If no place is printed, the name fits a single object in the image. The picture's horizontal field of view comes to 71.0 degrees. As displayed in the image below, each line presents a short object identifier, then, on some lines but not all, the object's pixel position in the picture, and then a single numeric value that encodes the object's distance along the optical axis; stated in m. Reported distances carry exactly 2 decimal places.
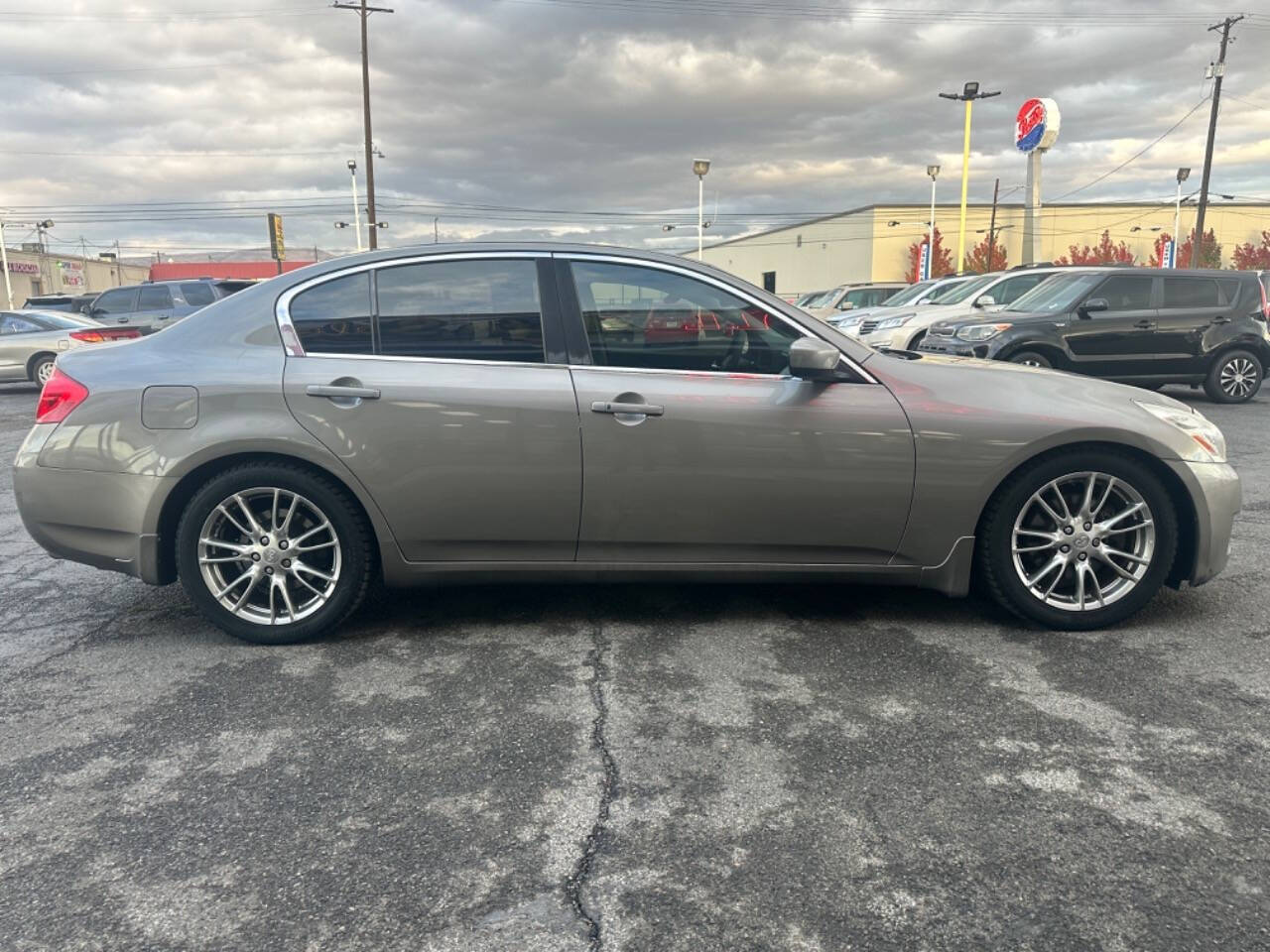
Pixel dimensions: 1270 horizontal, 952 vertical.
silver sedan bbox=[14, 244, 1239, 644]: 3.47
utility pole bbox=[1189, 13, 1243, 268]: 31.39
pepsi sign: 31.55
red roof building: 61.31
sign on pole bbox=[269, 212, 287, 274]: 32.22
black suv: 10.27
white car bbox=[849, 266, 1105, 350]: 12.41
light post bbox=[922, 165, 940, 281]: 42.72
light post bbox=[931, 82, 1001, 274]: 27.59
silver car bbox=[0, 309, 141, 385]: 14.25
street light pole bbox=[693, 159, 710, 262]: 24.77
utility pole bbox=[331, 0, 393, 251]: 28.67
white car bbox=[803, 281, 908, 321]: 21.48
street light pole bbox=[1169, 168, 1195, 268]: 46.19
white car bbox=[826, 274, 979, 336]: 15.59
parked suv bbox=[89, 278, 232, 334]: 17.03
